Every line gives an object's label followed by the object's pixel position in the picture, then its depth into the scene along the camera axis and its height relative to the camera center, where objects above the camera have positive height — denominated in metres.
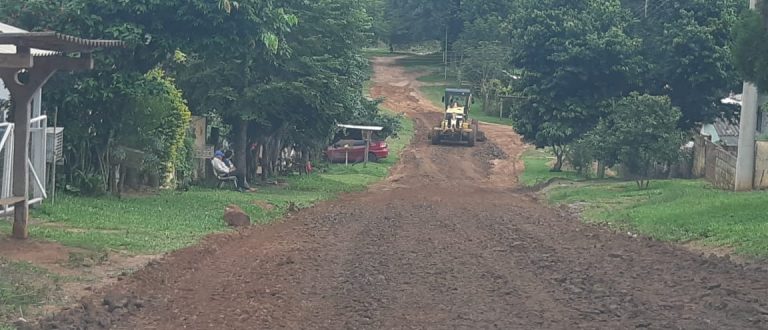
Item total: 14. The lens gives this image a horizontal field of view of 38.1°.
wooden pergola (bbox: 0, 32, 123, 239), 16.53 -0.13
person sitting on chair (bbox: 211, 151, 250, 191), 33.25 -2.20
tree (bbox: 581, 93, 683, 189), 33.22 -0.52
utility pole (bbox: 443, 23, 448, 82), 95.55 +4.56
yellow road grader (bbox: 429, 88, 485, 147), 62.00 -1.01
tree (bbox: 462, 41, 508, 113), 80.25 +3.15
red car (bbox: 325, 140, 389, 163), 54.25 -2.31
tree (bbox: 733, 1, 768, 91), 19.39 +1.34
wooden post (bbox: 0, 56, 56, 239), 16.58 -0.58
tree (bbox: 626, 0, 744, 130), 38.19 +2.25
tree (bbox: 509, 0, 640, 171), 39.53 +1.87
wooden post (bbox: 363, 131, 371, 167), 50.75 -1.85
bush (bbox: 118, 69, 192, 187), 25.33 -0.72
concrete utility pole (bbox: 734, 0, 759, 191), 28.97 -0.59
